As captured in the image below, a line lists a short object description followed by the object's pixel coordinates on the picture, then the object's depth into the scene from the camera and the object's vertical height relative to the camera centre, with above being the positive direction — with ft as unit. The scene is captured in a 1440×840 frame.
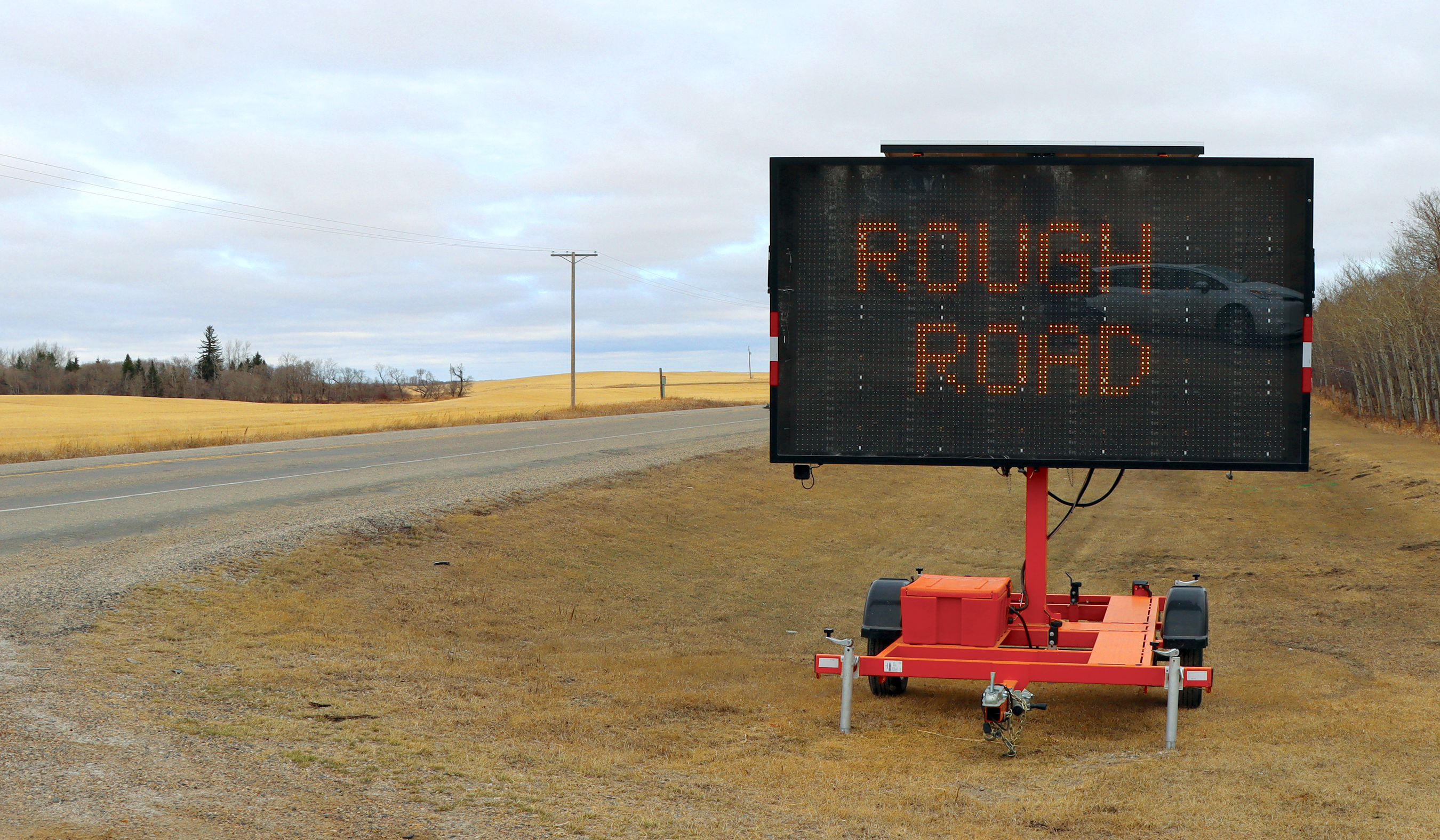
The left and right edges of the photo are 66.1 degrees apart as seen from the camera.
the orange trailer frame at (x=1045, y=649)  23.20 -5.67
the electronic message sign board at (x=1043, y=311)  23.72 +1.97
